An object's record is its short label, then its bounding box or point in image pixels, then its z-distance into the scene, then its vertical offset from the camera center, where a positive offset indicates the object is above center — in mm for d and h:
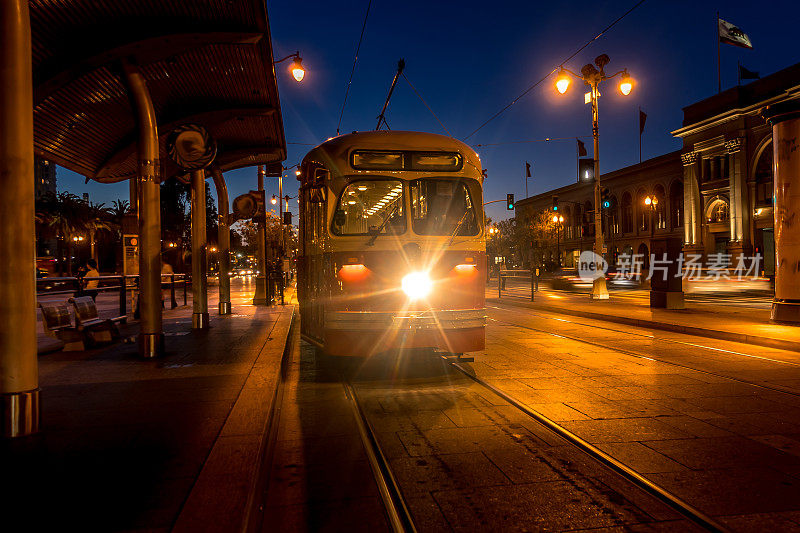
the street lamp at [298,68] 18406 +6562
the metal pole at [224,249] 17047 +620
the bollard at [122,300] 14227 -758
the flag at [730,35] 37719 +15300
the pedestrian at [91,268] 17580 +102
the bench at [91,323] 10133 -979
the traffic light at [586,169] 21922 +3704
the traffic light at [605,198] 21938 +2489
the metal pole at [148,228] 8945 +693
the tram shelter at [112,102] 4828 +2980
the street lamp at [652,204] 46344 +5249
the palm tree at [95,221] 60375 +5641
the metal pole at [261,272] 22266 -174
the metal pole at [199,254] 12867 +349
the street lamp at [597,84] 21425 +6753
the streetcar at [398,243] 7730 +311
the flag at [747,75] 42188 +13939
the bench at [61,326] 9586 -963
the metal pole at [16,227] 4777 +397
